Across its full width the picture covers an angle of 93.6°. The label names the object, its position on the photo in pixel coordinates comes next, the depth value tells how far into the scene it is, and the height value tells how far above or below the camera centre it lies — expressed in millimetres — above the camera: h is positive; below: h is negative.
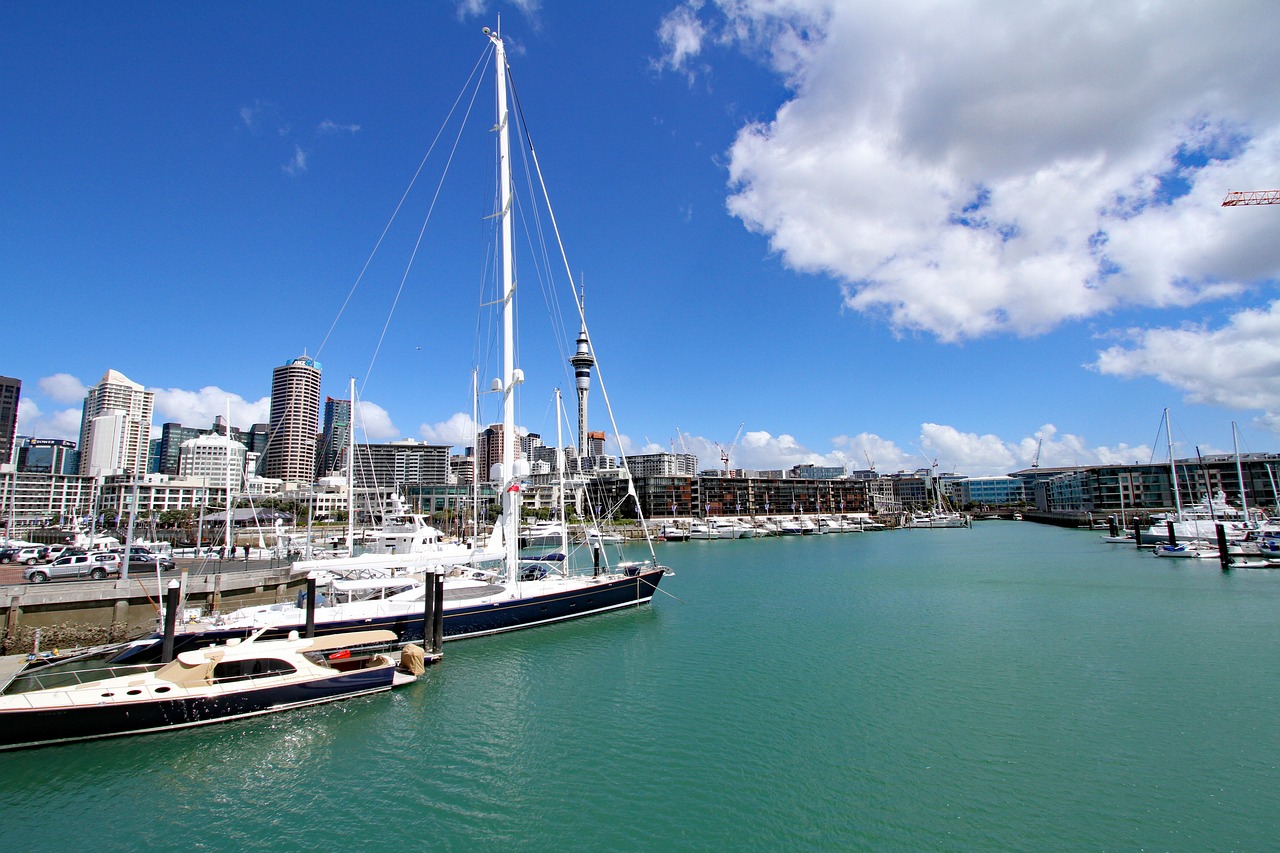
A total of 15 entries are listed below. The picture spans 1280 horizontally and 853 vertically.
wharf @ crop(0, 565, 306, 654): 27547 -4588
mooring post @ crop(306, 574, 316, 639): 27781 -4477
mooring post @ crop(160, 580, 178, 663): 23750 -4173
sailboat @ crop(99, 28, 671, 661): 29047 -4886
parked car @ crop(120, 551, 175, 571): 46781 -3708
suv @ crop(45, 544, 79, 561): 48325 -2820
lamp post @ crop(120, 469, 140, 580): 31828 -993
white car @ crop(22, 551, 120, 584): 39000 -3414
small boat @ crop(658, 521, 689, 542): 132688 -7066
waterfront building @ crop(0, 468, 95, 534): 152000 +6736
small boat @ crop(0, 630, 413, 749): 18531 -5946
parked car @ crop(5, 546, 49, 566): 49688 -3104
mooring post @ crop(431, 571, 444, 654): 29188 -5652
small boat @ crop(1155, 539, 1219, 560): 69250 -7369
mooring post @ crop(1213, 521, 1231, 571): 61906 -6646
